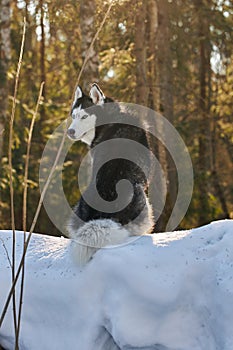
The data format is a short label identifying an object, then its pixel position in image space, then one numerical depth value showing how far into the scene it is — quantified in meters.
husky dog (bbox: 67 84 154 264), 8.10
